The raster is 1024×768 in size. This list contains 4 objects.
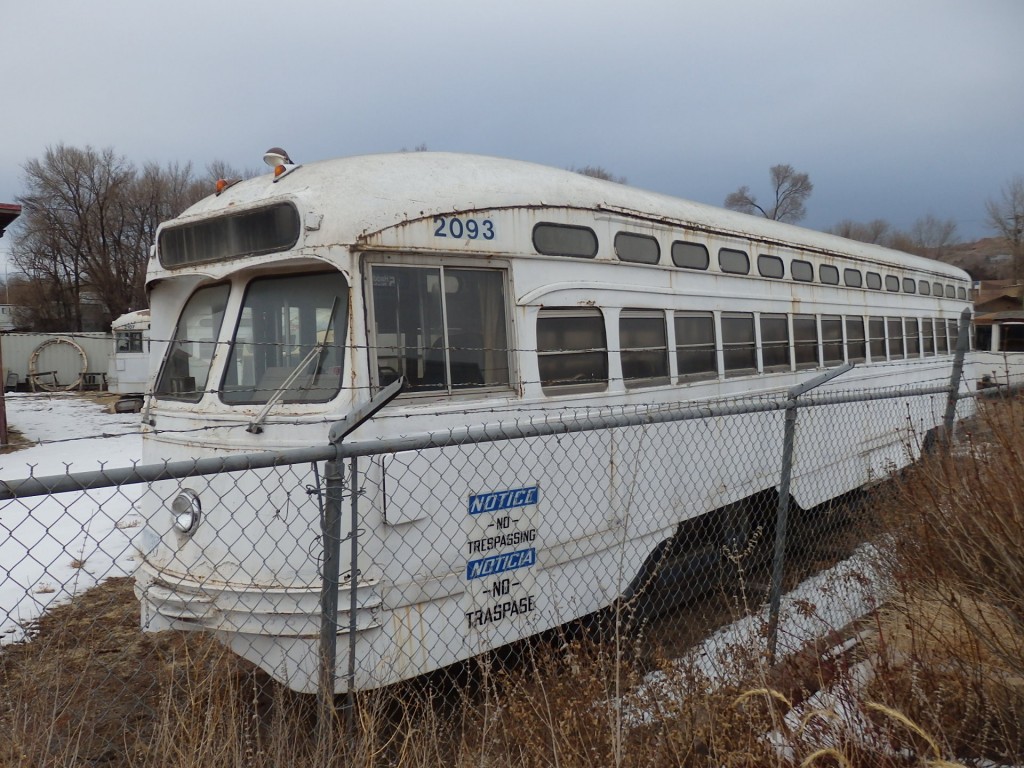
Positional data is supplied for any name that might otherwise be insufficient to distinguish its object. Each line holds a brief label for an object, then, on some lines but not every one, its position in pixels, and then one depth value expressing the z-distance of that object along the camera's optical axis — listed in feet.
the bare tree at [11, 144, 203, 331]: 120.98
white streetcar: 11.94
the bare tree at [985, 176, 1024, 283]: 165.07
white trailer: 70.54
